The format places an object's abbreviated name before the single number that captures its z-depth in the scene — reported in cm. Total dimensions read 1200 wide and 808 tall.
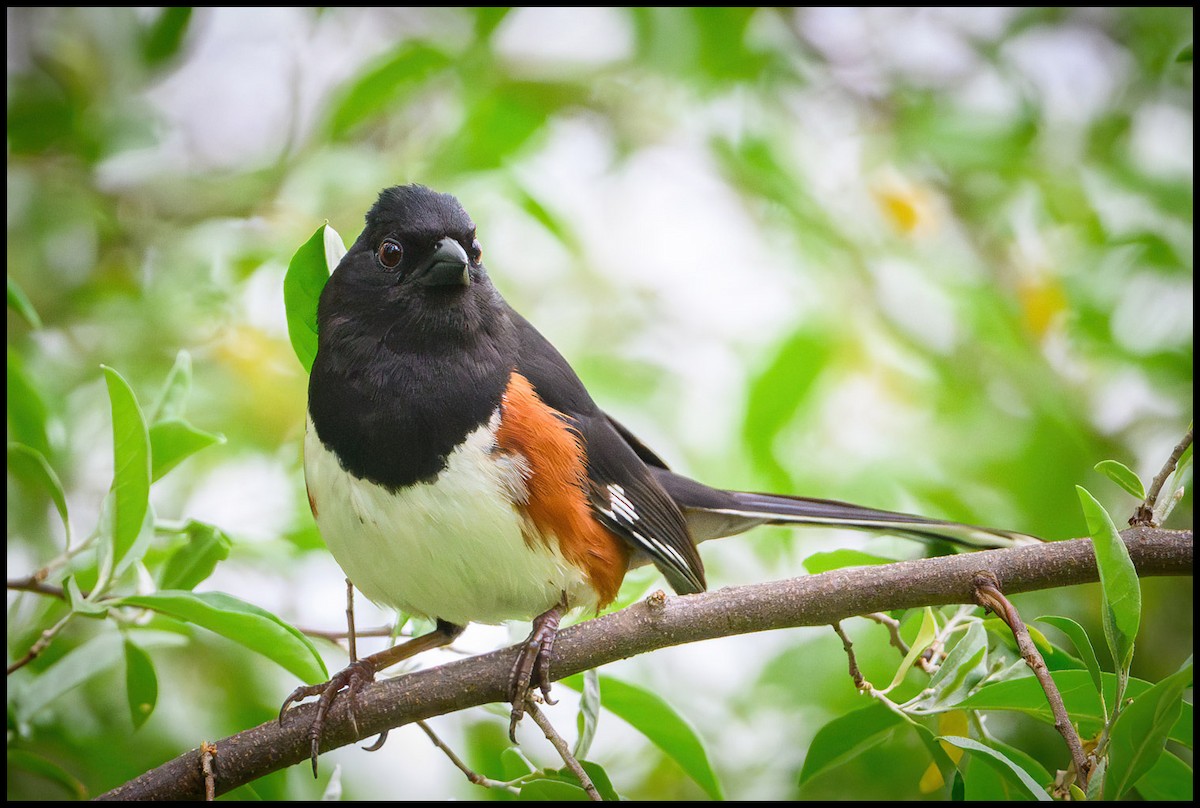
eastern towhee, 424
